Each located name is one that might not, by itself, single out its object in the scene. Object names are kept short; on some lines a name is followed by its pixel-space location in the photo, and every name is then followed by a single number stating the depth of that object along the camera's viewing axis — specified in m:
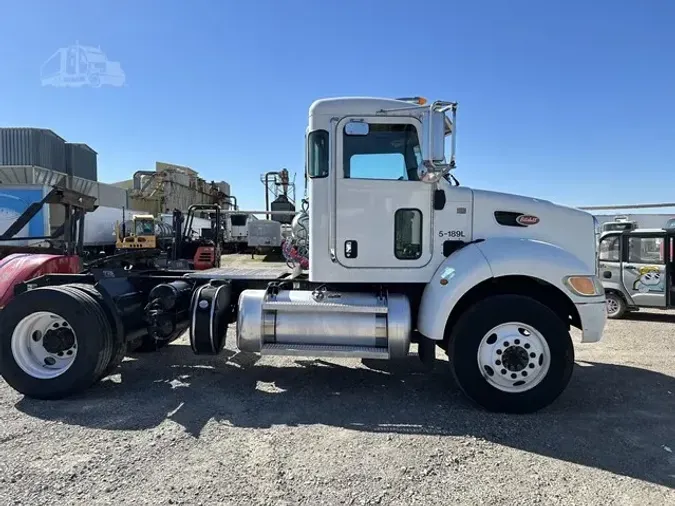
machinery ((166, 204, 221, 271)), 11.36
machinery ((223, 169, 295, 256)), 7.59
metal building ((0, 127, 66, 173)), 42.81
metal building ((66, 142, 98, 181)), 47.62
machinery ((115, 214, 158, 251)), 23.55
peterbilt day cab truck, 4.49
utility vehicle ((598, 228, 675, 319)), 9.16
